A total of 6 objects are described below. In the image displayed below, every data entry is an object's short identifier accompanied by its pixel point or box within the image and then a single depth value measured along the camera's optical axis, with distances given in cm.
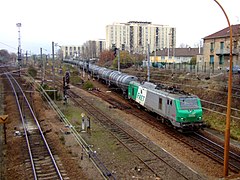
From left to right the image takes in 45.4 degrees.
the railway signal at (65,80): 3009
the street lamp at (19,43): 5882
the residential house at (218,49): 4144
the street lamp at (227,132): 1255
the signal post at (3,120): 1784
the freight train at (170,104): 1872
